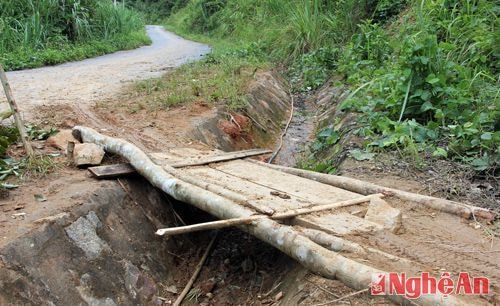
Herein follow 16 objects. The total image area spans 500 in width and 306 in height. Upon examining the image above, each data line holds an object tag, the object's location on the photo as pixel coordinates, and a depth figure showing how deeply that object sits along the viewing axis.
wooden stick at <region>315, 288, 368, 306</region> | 1.92
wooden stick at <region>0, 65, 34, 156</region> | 3.38
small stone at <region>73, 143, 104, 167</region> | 3.42
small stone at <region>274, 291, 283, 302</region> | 2.53
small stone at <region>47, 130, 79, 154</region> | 3.78
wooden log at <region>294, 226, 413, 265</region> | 2.17
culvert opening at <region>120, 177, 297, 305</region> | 2.83
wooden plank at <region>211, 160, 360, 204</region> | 2.98
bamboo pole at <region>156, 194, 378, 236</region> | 2.30
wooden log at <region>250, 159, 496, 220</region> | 2.75
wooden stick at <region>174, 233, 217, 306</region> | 2.85
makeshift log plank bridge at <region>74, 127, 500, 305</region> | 2.14
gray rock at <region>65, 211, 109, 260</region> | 2.68
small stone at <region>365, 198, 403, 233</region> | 2.55
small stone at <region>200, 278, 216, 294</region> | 2.93
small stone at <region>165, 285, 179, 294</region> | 2.93
